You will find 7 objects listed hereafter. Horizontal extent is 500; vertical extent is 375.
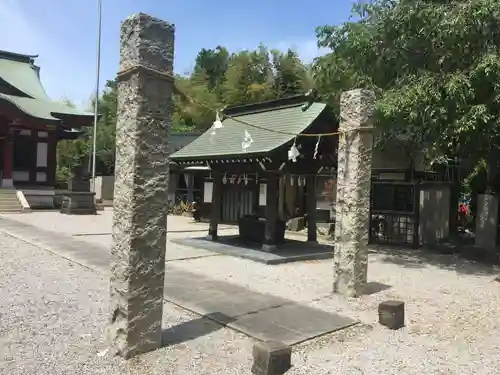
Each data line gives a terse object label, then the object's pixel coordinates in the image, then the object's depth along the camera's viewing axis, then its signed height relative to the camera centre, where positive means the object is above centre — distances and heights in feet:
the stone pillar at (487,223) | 35.55 -2.17
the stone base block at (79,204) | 62.64 -3.12
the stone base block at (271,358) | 12.53 -5.09
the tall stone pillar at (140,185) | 13.57 +0.00
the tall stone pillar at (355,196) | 21.91 -0.20
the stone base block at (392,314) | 17.30 -4.98
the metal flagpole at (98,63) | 84.47 +24.76
